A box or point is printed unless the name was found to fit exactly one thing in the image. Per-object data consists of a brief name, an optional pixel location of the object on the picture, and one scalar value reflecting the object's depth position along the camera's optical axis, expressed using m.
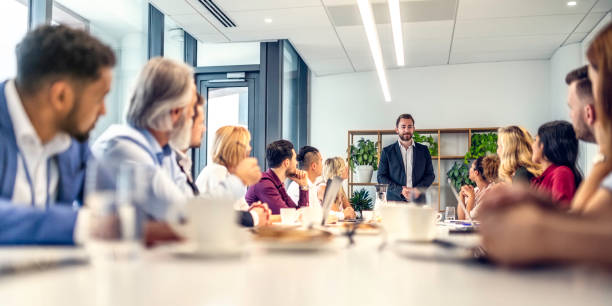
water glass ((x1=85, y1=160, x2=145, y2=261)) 0.77
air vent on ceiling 4.98
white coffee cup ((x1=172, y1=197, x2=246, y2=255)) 0.88
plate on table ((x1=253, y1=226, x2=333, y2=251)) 1.04
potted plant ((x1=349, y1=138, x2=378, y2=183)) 7.42
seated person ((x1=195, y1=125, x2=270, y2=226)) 2.19
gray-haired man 1.58
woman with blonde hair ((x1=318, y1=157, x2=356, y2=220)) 4.16
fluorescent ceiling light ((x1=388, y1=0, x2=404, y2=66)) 4.01
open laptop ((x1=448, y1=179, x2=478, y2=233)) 1.89
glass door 6.40
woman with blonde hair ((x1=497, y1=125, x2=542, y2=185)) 3.62
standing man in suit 5.92
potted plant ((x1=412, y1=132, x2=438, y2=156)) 7.32
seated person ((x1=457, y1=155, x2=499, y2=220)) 4.16
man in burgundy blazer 3.40
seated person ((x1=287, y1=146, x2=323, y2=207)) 4.64
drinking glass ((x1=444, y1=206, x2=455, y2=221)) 3.26
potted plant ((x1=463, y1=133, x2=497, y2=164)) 7.06
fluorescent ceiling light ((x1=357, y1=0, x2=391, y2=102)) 3.91
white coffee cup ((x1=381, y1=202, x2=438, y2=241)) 1.26
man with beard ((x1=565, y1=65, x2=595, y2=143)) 1.67
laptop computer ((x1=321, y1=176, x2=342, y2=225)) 1.95
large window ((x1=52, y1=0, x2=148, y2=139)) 4.10
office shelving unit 7.32
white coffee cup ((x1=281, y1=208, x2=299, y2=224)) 2.36
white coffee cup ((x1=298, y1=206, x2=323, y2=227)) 1.99
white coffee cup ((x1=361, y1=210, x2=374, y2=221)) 3.03
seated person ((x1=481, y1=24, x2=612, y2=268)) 0.75
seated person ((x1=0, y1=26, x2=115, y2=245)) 1.26
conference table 0.59
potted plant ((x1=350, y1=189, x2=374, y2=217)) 5.46
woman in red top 2.55
